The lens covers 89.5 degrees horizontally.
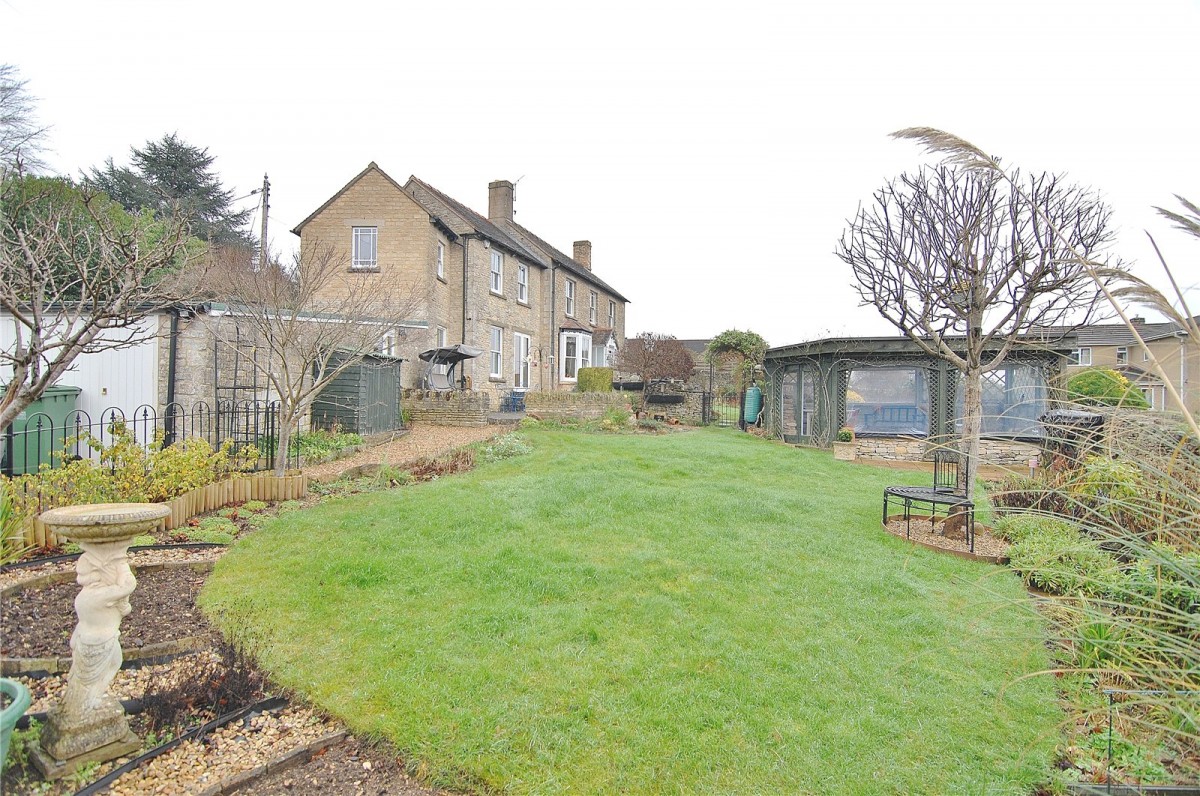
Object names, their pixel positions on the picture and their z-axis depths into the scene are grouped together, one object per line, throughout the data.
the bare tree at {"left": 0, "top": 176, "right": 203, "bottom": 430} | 3.76
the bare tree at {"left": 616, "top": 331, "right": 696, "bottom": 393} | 26.03
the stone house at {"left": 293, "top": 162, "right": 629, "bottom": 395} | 18.47
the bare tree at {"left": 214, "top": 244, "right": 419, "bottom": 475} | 8.86
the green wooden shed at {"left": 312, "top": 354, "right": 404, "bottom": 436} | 13.55
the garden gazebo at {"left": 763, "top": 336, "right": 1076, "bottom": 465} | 15.20
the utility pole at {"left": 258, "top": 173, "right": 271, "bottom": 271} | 22.73
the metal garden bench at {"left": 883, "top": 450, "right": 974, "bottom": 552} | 6.91
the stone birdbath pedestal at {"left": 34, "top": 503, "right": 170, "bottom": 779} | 2.79
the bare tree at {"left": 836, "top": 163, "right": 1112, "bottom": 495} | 7.72
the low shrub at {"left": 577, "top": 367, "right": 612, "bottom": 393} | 21.92
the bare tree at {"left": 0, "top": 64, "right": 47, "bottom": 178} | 14.89
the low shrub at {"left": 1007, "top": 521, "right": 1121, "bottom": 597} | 4.62
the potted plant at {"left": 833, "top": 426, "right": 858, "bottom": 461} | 15.34
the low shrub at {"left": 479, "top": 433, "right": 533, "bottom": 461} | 11.76
